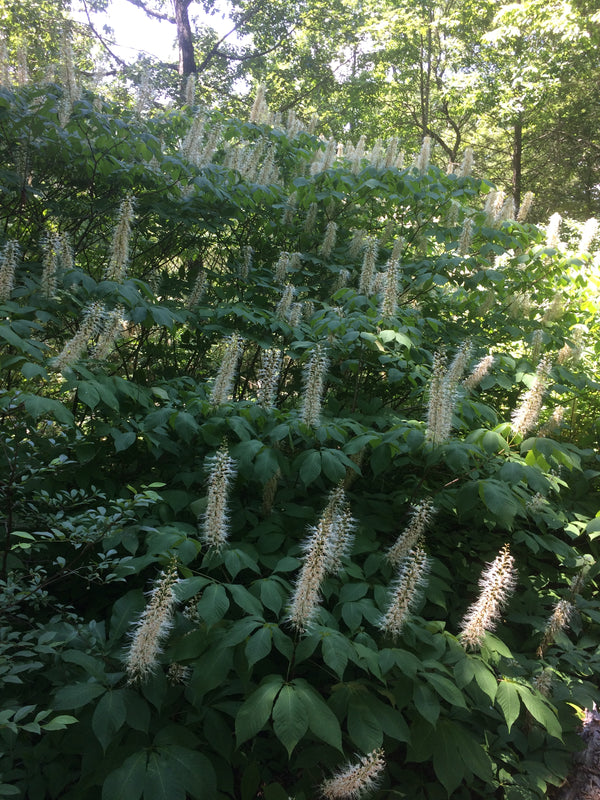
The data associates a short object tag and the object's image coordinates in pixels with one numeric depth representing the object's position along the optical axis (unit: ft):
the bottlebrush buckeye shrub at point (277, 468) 6.63
